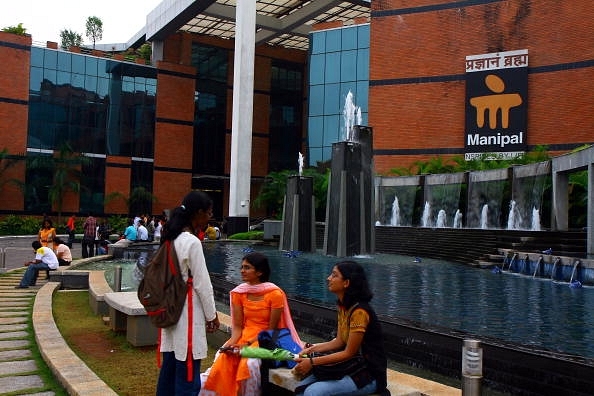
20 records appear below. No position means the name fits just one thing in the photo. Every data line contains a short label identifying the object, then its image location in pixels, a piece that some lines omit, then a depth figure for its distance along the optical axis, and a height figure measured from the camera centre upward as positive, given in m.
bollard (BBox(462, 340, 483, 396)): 3.42 -0.94
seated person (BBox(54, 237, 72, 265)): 15.15 -1.55
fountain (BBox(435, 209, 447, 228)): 28.59 -0.58
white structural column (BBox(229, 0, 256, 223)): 36.62 +5.82
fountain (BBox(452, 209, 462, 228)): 27.67 -0.54
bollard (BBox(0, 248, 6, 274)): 15.37 -1.85
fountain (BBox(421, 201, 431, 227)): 29.28 -0.47
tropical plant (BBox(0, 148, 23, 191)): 39.31 +1.86
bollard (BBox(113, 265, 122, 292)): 9.28 -1.32
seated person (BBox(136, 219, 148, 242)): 25.62 -1.60
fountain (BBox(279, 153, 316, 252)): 21.58 -0.53
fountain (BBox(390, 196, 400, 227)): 30.75 -0.45
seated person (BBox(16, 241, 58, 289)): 12.39 -1.53
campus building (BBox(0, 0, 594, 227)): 30.64 +7.22
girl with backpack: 3.82 -0.79
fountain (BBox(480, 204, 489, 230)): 26.08 -0.36
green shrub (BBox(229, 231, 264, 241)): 31.05 -1.86
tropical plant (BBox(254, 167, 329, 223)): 41.97 +0.83
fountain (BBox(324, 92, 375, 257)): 18.12 +0.07
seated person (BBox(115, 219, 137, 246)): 24.12 -1.52
